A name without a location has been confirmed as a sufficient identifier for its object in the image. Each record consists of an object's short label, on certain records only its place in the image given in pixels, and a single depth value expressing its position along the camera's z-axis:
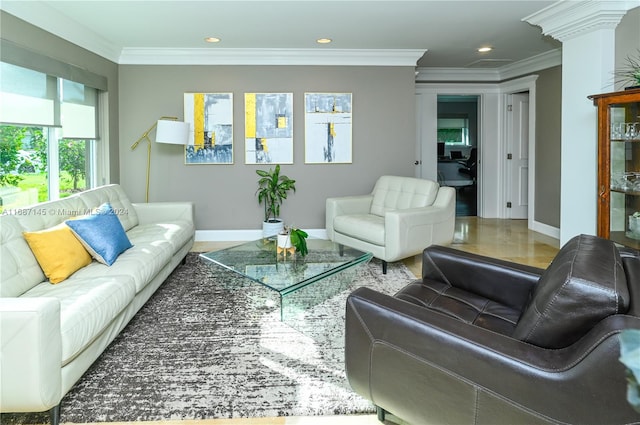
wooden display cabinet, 3.38
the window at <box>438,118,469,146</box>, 12.30
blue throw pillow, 2.79
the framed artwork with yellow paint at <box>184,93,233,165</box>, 5.45
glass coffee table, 2.88
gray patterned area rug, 1.93
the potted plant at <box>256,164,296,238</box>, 5.32
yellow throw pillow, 2.50
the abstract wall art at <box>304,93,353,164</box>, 5.57
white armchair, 4.00
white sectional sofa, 1.66
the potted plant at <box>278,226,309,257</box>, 3.40
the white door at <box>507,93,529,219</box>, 7.15
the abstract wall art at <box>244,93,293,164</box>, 5.51
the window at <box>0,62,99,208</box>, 3.35
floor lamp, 4.91
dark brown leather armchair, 1.17
